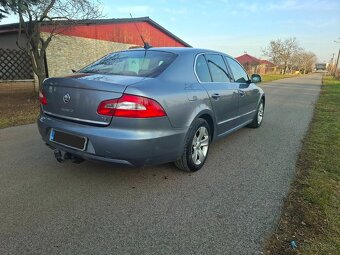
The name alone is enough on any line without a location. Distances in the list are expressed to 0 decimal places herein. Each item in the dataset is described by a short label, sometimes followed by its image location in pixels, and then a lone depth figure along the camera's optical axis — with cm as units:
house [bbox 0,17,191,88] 1411
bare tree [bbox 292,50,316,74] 8077
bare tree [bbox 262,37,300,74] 7031
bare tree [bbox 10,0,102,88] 1088
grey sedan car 311
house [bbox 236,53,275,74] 4522
